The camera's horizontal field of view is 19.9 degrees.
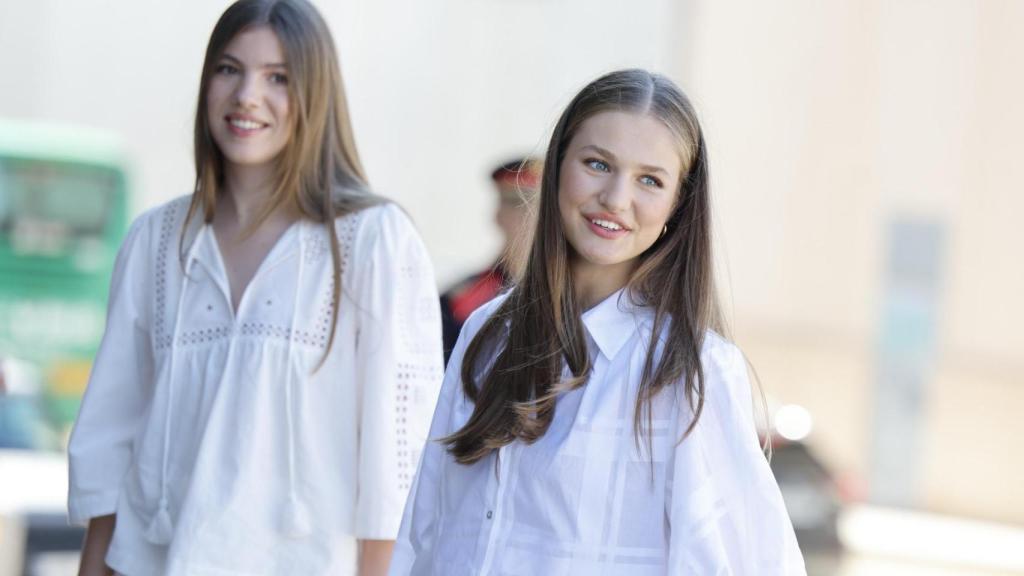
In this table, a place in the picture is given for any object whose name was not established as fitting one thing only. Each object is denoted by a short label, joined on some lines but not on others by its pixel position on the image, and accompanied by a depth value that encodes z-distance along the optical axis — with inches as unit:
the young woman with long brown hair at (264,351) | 201.2
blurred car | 608.6
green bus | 943.6
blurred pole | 1224.8
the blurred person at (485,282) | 329.0
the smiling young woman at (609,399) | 162.3
